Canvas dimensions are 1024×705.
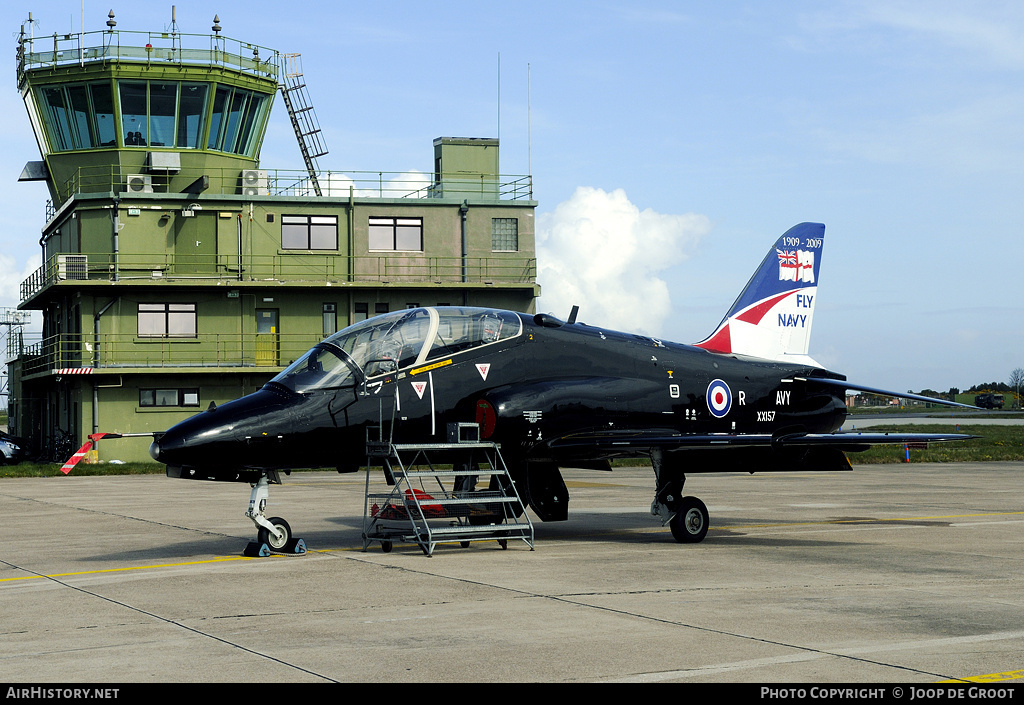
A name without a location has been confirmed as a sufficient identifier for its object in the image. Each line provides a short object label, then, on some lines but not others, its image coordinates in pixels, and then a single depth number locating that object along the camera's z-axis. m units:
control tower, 45.66
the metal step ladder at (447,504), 15.15
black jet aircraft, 14.57
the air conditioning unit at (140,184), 46.12
